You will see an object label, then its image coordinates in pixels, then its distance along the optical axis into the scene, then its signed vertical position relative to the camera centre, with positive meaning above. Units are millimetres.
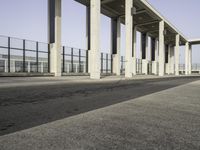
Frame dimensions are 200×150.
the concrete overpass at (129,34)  22772 +8084
